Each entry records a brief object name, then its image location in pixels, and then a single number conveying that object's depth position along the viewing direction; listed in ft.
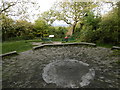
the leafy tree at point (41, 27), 41.99
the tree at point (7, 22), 21.41
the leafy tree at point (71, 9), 38.63
